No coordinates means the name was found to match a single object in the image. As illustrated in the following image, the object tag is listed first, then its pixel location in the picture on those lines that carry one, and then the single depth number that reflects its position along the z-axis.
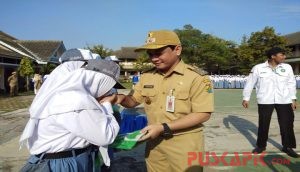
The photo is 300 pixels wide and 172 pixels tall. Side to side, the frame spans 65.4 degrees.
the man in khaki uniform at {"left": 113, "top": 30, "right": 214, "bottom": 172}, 1.69
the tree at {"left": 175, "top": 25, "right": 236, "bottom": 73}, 30.63
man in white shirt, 3.83
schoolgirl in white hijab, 1.37
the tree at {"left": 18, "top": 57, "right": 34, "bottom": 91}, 16.80
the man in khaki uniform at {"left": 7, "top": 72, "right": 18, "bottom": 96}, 13.95
